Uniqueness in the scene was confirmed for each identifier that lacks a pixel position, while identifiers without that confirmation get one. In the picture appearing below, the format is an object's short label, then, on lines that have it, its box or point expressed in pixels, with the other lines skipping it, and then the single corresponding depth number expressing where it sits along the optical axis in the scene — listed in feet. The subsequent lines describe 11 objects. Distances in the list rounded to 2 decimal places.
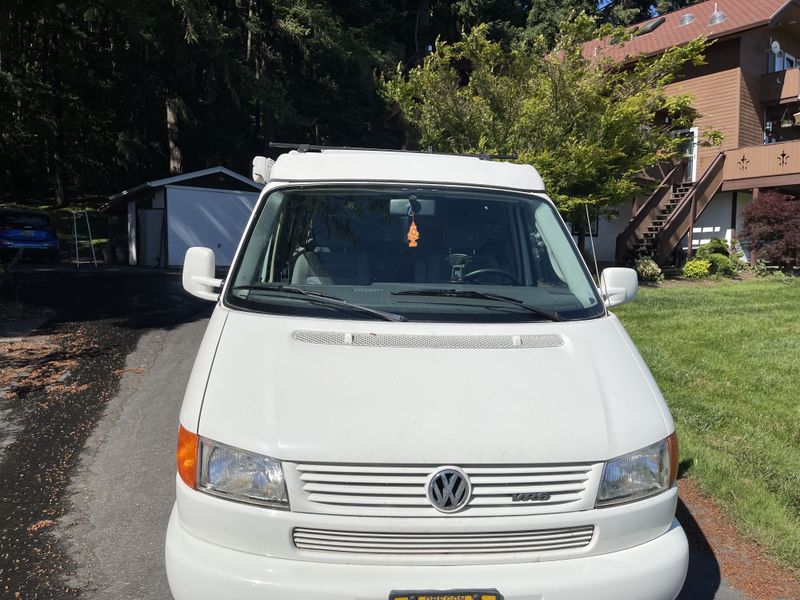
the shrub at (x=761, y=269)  61.46
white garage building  75.00
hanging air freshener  12.59
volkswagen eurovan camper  7.99
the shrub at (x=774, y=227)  58.18
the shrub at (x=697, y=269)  60.08
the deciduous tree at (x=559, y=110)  42.88
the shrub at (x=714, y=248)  65.80
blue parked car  67.41
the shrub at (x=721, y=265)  62.39
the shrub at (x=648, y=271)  56.59
